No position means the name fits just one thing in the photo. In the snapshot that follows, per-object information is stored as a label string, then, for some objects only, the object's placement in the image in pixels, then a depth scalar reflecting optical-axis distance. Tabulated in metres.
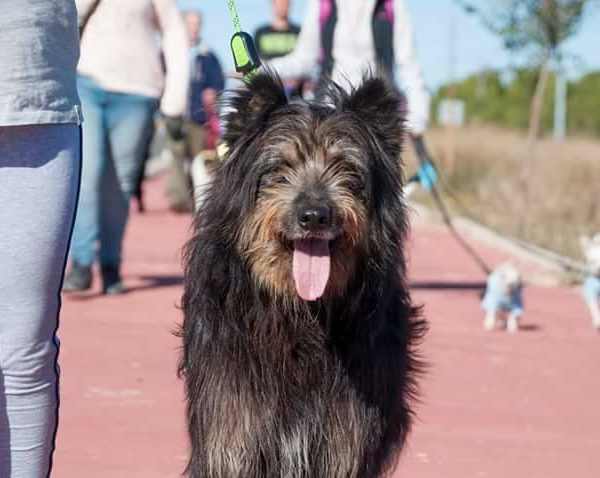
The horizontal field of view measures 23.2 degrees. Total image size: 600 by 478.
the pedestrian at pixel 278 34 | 14.62
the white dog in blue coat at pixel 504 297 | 10.06
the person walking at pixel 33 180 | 4.24
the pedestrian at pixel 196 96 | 18.11
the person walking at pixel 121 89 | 10.01
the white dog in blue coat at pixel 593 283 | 10.61
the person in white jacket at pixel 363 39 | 10.19
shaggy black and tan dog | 4.58
